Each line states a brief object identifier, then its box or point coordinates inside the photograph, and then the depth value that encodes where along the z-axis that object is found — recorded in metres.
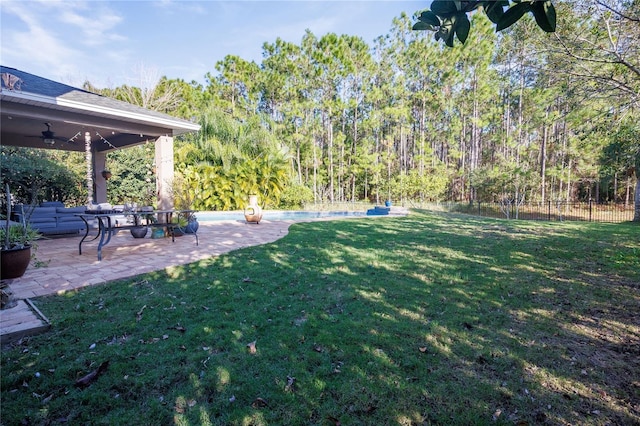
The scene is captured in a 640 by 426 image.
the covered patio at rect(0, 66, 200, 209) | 5.36
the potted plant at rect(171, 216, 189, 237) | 7.09
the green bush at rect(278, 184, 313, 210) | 15.38
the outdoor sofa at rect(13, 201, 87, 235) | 6.84
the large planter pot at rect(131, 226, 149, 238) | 6.57
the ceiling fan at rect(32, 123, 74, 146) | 7.43
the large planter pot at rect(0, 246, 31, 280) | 3.52
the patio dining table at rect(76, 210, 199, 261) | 6.03
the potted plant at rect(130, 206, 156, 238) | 6.36
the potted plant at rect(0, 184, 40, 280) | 3.54
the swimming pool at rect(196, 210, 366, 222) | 11.02
